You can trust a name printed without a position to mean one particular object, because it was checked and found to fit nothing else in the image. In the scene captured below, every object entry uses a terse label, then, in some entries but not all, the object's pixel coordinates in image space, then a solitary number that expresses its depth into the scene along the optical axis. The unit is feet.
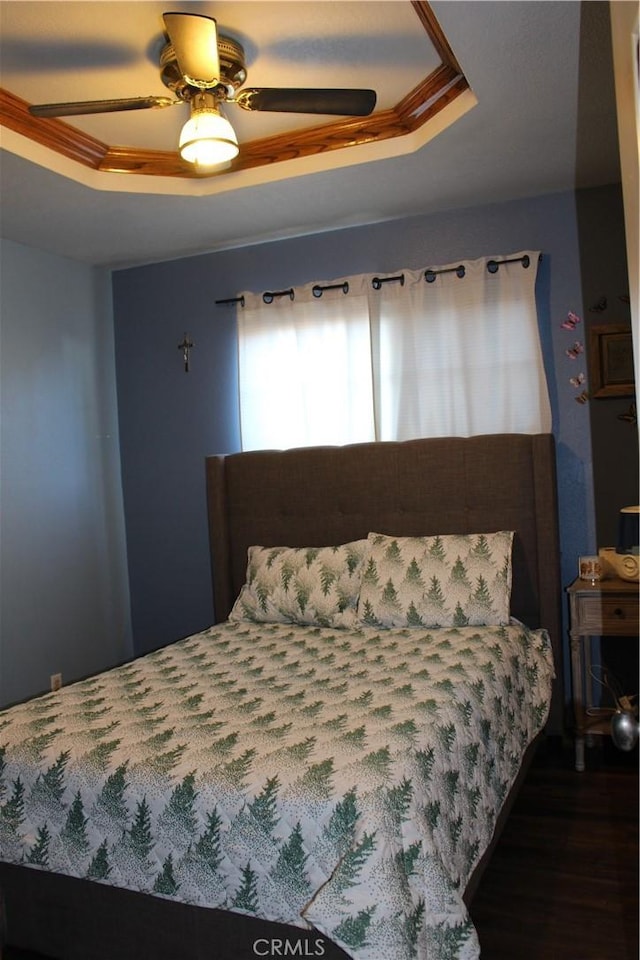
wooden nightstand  9.84
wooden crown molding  8.73
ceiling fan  6.76
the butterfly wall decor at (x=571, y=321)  11.25
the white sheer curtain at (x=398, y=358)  11.46
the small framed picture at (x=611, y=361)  10.82
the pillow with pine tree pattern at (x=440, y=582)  9.66
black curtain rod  11.42
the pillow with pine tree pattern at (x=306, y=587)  10.36
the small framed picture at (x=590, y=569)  10.39
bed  5.32
